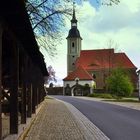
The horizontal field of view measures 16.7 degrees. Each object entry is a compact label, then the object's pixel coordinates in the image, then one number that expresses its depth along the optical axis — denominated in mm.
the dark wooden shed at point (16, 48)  9516
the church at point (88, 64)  122312
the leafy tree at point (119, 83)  80500
